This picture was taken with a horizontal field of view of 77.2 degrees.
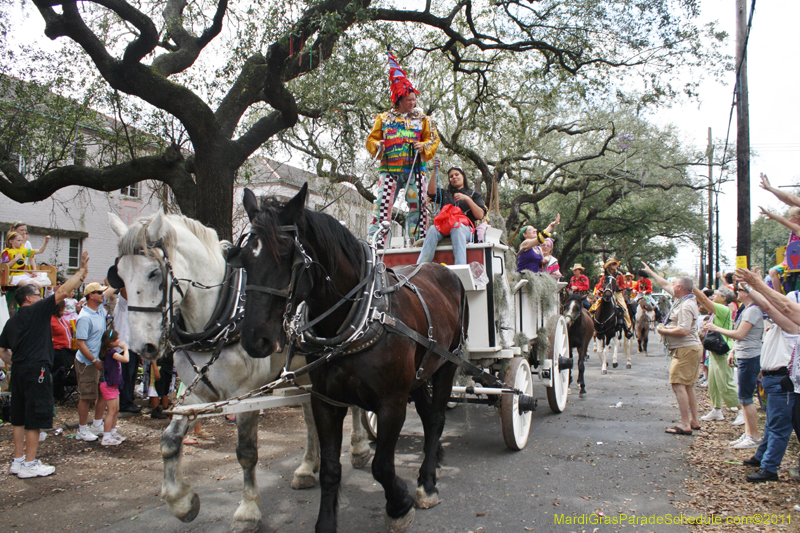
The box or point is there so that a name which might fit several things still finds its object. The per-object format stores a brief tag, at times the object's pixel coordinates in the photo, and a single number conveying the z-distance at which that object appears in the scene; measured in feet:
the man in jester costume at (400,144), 19.16
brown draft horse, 8.83
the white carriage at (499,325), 17.03
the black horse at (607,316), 42.42
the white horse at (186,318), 10.92
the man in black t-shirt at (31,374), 16.01
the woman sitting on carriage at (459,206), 17.24
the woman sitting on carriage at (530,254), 23.60
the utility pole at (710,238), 81.10
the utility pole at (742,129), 30.99
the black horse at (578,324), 32.47
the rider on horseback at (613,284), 43.70
